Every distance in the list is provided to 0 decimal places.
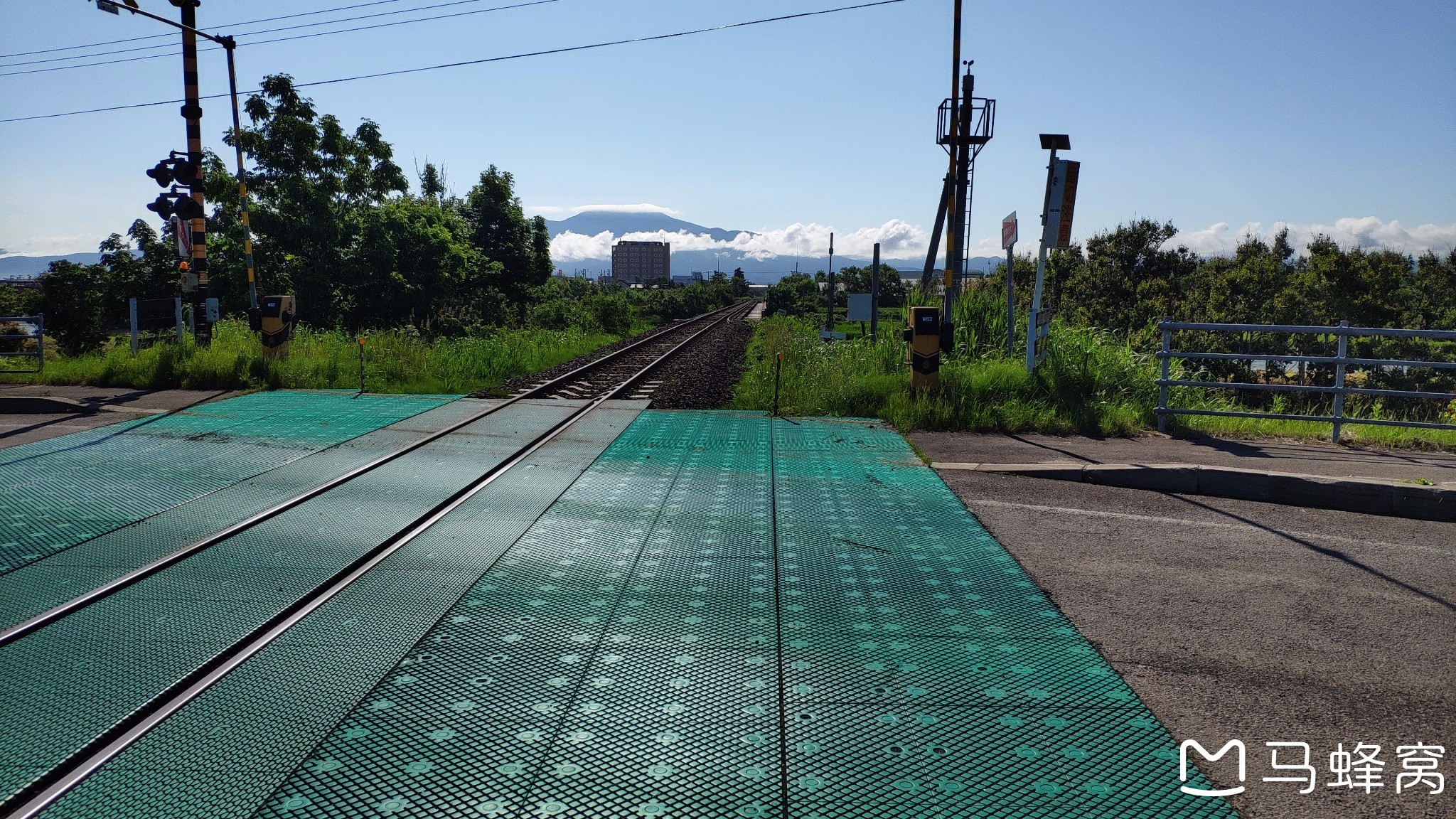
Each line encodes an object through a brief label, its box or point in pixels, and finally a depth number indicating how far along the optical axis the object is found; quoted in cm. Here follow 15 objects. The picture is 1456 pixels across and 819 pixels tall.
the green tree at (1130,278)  4625
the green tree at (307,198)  2667
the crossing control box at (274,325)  1464
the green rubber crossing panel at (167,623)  340
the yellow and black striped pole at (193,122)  1488
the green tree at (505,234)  3909
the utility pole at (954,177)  1279
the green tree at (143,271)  2862
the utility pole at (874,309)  1469
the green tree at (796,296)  6550
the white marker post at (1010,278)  1159
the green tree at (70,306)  2172
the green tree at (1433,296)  4309
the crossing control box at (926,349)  1138
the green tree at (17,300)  3027
